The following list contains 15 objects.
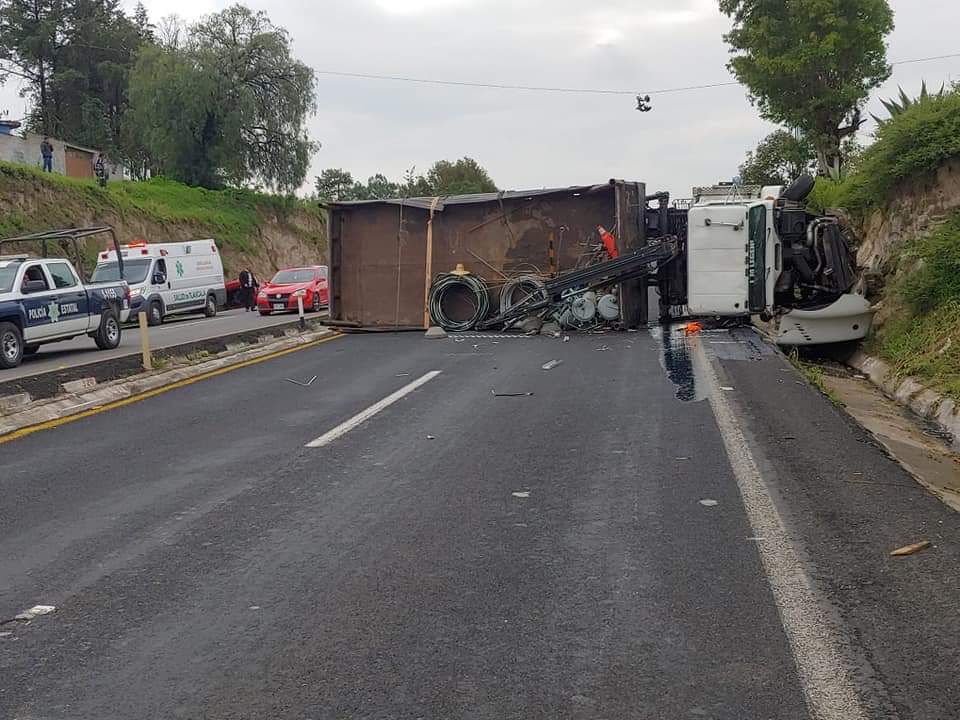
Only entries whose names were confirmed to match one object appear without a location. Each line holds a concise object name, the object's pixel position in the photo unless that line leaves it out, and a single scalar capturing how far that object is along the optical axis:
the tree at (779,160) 42.31
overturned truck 18.30
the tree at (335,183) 95.62
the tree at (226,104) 52.06
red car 32.19
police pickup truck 17.62
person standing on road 38.38
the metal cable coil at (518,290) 20.53
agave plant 18.30
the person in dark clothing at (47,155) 44.00
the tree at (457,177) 95.94
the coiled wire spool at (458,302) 20.94
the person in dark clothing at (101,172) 45.59
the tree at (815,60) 32.78
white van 28.59
